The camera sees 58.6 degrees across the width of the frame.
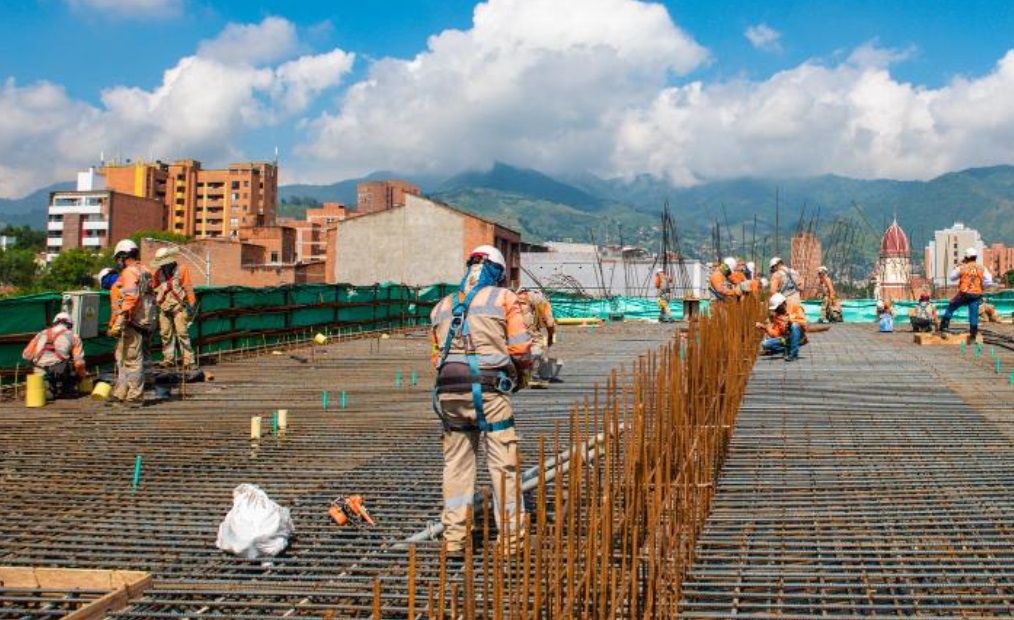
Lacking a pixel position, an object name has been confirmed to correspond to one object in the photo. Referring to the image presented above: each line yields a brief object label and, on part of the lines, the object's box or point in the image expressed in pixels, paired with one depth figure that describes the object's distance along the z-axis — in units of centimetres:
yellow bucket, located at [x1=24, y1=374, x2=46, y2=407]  898
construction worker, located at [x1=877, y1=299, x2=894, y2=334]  1919
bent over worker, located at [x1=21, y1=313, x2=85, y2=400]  928
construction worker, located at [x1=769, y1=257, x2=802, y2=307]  1327
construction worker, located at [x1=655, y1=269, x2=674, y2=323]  2533
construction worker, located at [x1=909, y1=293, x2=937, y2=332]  1717
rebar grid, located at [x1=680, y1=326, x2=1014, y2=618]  381
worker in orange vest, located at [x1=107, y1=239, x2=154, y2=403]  856
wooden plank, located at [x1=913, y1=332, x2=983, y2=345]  1496
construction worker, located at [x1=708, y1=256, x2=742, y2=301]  1425
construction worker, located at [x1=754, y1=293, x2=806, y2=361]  1287
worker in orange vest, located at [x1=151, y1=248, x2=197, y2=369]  1095
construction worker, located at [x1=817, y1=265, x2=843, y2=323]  2247
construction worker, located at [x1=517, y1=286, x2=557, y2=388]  1006
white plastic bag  426
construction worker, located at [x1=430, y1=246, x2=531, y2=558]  434
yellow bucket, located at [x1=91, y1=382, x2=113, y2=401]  935
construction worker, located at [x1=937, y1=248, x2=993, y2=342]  1368
